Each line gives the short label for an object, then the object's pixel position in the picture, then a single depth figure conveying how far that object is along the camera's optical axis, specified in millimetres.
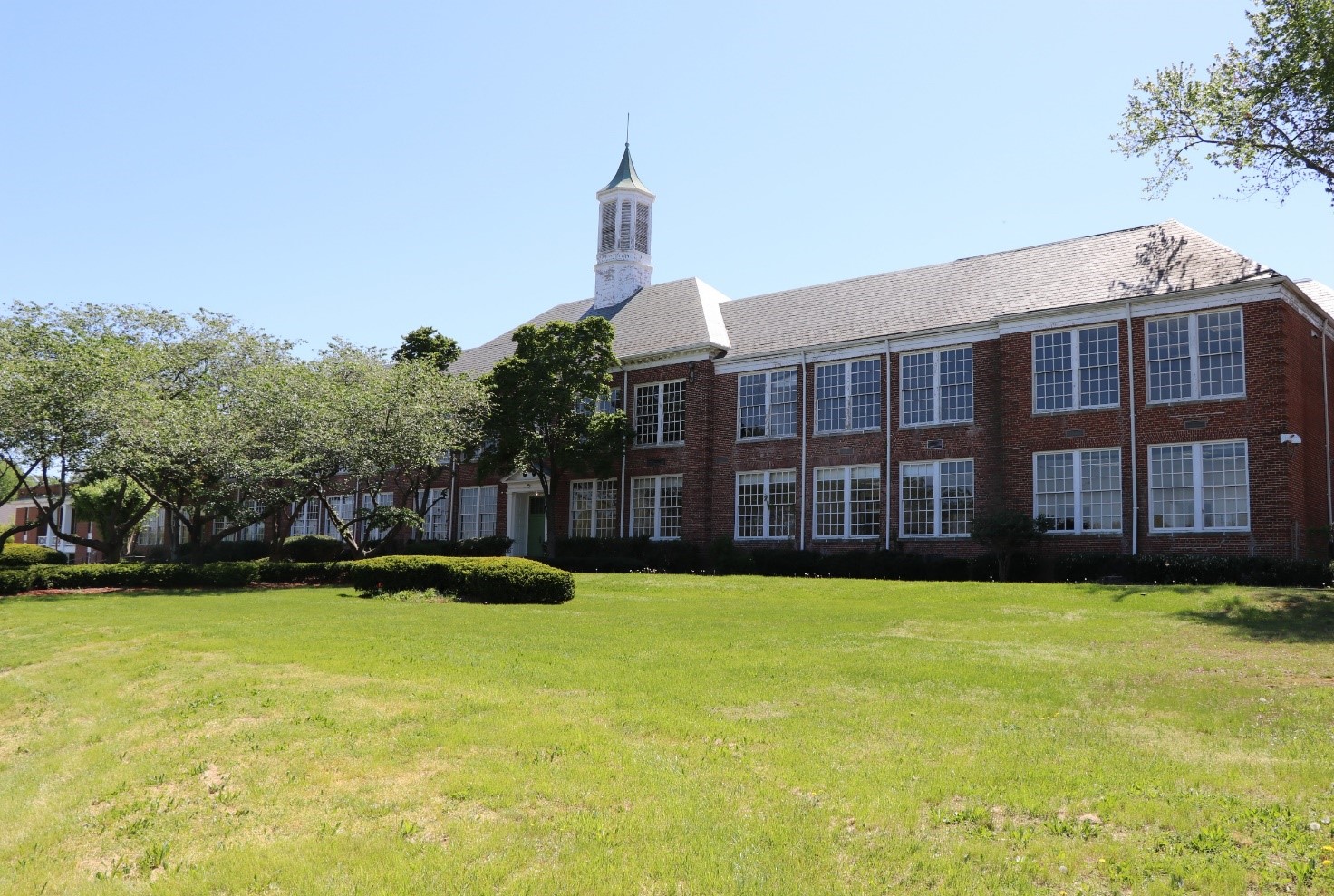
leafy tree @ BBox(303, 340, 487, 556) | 28031
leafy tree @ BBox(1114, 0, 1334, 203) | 21203
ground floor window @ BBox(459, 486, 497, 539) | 40938
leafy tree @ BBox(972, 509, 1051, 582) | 24984
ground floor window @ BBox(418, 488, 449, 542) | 42719
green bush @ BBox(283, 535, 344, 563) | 43700
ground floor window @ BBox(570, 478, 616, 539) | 35844
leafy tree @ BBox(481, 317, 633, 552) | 32625
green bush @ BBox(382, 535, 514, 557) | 36750
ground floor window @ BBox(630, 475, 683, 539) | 34156
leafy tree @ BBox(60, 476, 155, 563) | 28906
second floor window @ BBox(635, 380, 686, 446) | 34500
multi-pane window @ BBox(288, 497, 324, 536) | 49244
